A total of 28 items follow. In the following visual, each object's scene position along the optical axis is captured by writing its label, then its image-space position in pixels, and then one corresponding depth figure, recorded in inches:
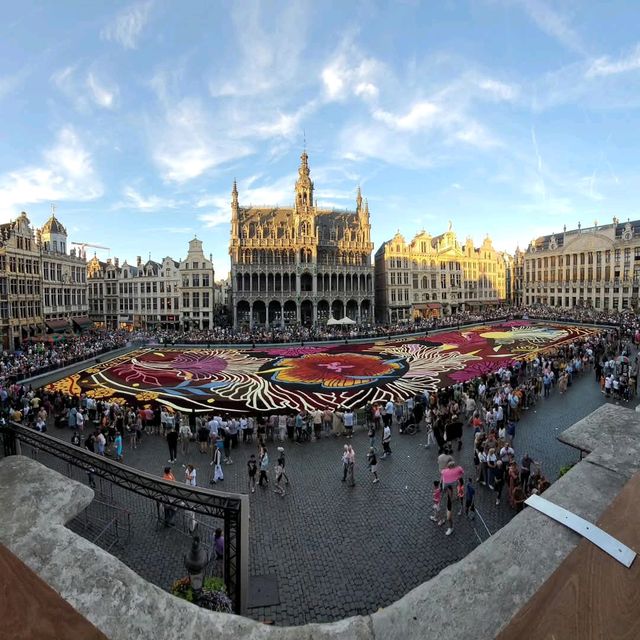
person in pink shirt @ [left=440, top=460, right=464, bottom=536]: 435.1
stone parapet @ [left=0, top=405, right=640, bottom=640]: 73.5
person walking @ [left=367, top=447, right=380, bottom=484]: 541.0
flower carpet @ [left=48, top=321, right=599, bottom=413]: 1010.7
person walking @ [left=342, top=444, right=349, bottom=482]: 538.9
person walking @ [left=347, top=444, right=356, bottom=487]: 532.4
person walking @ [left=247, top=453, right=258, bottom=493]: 524.6
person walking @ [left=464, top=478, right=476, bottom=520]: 450.3
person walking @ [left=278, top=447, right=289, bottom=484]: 523.5
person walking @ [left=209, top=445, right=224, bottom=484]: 551.5
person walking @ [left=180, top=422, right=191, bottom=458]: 671.8
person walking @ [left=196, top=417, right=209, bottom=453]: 665.6
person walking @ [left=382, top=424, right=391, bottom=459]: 632.4
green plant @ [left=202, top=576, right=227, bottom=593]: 275.7
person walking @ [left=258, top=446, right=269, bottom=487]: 532.1
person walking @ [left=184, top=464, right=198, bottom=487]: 506.6
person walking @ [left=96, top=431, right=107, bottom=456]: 608.7
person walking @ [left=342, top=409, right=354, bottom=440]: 737.6
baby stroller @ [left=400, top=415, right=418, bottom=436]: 732.0
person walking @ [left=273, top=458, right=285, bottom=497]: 513.0
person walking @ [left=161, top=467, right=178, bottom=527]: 443.2
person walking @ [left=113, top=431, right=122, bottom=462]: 621.0
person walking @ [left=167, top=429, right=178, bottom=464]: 628.3
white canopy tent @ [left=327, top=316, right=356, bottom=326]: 2261.6
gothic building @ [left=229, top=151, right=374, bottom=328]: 2763.3
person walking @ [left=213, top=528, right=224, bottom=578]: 377.7
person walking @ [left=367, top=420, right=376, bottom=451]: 625.6
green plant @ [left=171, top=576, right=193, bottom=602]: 278.1
